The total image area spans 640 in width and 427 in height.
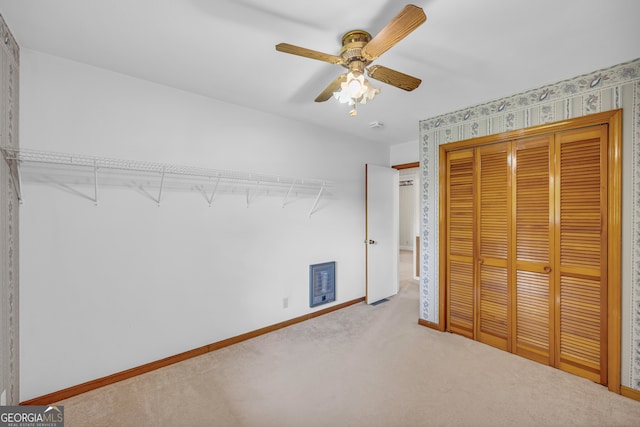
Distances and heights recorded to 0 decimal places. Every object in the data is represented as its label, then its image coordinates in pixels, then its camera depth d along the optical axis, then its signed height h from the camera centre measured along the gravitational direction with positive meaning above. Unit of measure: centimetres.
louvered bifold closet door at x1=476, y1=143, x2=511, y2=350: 260 -30
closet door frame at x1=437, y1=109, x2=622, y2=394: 200 -19
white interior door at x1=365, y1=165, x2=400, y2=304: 396 -31
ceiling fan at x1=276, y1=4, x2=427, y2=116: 125 +82
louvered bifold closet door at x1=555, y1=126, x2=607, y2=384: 209 -32
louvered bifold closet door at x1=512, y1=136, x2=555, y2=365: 235 -33
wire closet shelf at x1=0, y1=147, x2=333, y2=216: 180 +35
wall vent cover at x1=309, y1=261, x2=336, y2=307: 335 -90
